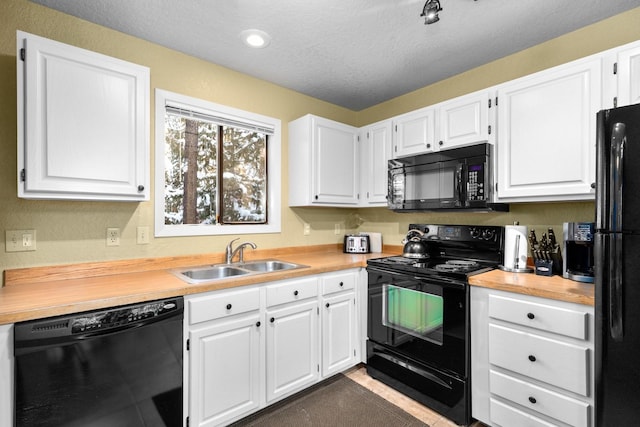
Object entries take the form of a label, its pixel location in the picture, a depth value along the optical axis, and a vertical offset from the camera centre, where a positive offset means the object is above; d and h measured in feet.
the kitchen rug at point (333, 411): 6.43 -4.30
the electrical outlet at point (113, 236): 6.66 -0.51
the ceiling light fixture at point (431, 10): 5.63 +3.63
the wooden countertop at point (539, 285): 5.08 -1.31
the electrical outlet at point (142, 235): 7.02 -0.51
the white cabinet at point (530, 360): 5.00 -2.59
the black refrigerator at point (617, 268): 3.78 -0.69
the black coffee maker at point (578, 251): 5.80 -0.76
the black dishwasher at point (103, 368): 4.20 -2.29
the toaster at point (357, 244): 10.34 -1.06
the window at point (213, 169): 7.55 +1.17
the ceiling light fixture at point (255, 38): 6.83 +3.88
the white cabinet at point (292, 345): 6.69 -2.97
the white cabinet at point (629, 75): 5.34 +2.36
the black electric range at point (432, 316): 6.34 -2.33
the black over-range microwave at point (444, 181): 7.19 +0.79
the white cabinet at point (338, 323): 7.70 -2.82
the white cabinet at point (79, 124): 5.08 +1.55
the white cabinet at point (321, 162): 9.18 +1.51
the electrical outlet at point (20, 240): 5.66 -0.51
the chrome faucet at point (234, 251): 8.13 -1.02
